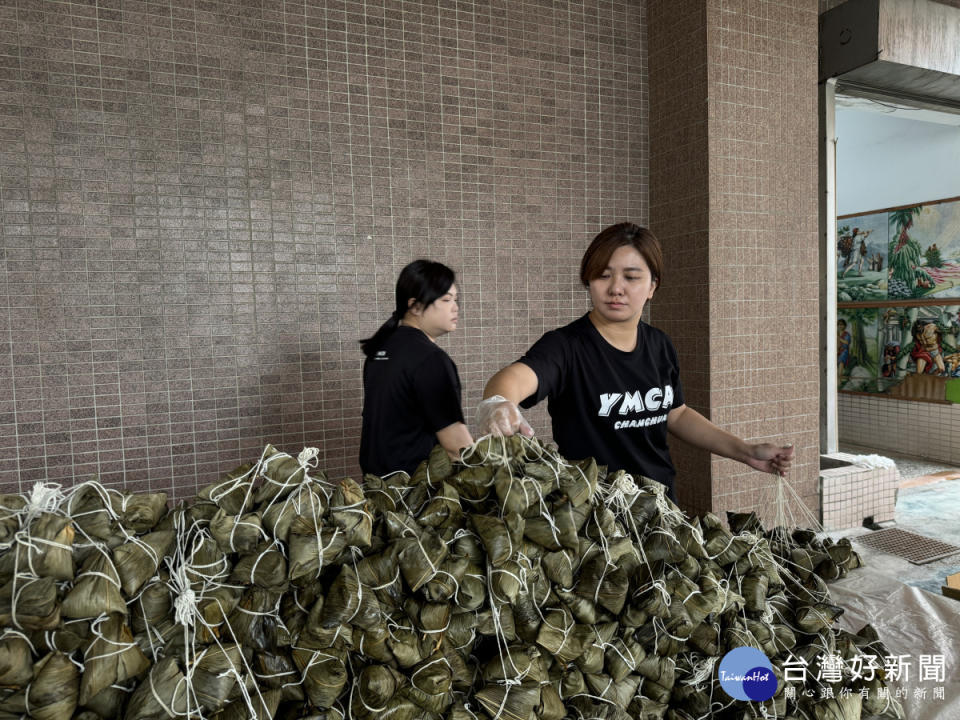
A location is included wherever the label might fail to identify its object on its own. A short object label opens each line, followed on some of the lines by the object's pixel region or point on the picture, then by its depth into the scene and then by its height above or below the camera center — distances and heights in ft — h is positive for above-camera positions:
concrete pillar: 11.48 +1.83
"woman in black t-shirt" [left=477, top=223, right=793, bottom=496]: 5.80 -0.45
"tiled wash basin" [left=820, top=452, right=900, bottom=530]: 12.69 -3.41
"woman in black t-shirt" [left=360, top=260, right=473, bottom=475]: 7.20 -0.69
